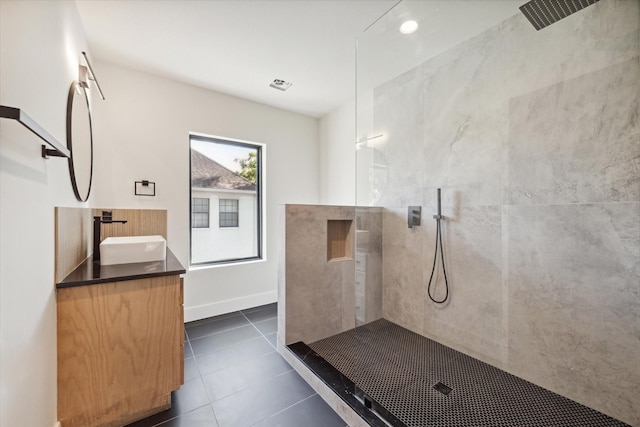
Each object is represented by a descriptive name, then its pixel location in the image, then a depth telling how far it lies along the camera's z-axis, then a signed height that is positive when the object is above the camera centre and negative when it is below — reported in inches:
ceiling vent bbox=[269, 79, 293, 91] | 115.4 +56.8
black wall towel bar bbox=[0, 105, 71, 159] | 28.3 +10.9
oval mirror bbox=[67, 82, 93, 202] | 67.4 +20.5
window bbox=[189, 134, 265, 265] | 124.6 +6.5
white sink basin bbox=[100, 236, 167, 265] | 68.5 -10.3
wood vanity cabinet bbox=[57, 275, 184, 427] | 53.4 -29.5
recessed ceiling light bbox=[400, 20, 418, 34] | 84.7 +60.2
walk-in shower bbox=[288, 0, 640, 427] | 59.4 -3.0
